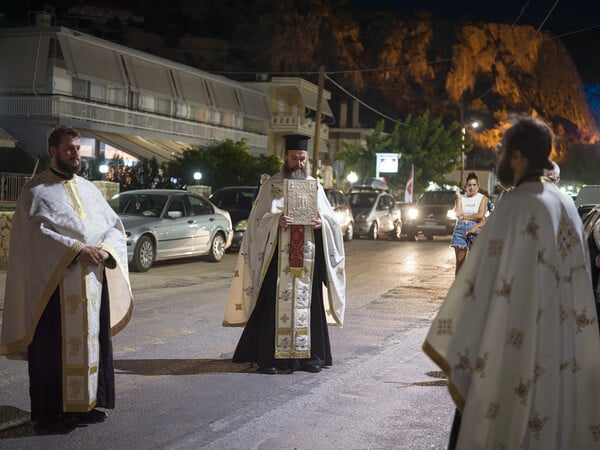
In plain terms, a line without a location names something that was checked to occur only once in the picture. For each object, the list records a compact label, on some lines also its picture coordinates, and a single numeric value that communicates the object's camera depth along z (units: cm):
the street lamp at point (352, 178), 5794
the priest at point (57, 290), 593
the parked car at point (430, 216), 3169
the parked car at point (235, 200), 2328
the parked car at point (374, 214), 3155
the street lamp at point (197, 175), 3177
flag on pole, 4448
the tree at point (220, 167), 3272
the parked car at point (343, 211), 2834
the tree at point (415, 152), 5862
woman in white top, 1395
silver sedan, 1745
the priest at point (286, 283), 790
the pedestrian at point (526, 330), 433
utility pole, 3697
